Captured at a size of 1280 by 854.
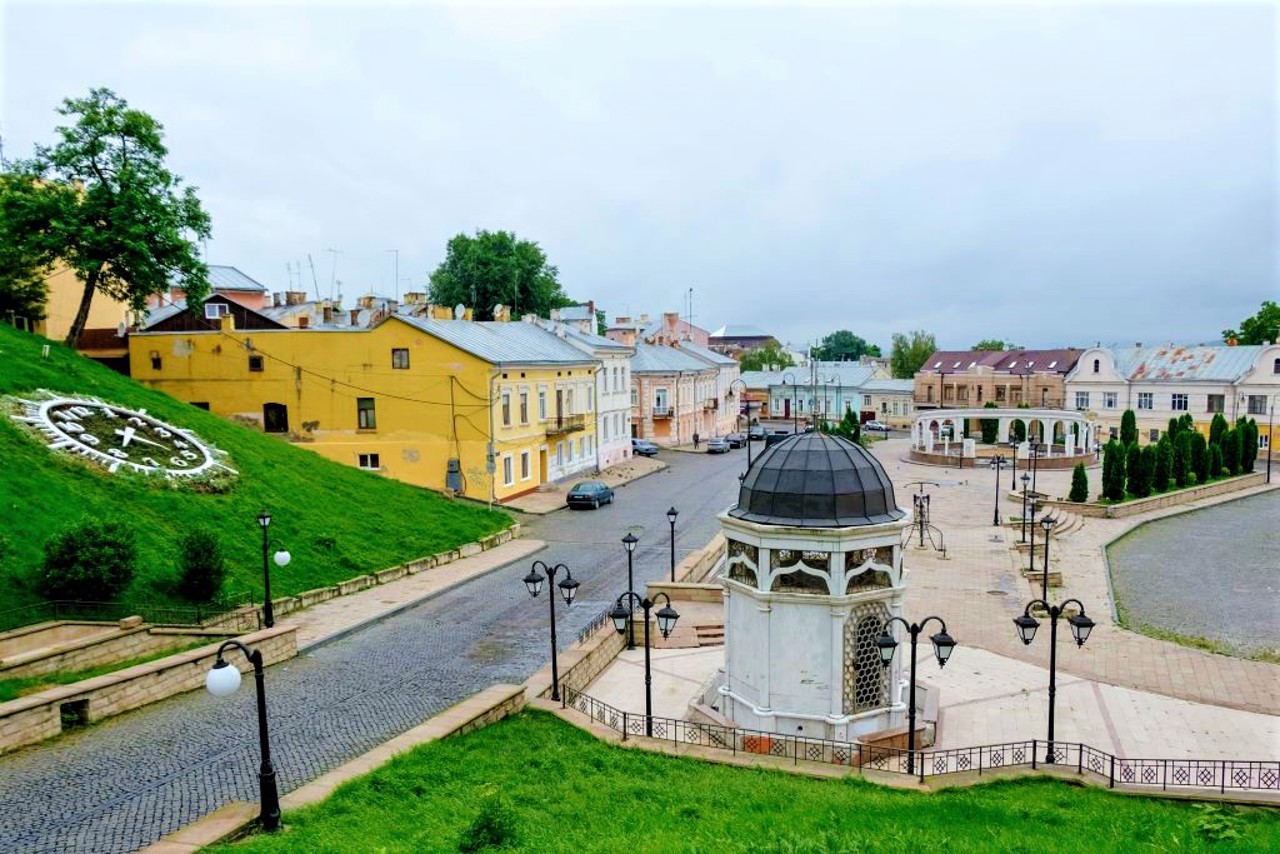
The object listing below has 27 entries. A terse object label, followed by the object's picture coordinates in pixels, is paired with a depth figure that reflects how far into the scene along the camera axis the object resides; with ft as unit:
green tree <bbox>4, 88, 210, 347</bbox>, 102.37
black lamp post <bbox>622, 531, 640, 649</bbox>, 58.27
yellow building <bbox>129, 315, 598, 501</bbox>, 123.44
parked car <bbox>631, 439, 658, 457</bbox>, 194.64
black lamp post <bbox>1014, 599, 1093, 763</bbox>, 44.34
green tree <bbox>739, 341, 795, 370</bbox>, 345.72
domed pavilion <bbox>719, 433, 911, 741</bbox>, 48.21
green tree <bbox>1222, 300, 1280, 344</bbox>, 235.40
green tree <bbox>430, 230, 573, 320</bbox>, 232.12
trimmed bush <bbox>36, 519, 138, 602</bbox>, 54.08
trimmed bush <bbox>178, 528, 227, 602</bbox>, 60.64
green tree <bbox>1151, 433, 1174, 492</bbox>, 142.31
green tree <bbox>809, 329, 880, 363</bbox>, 534.78
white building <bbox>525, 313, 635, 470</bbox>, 168.66
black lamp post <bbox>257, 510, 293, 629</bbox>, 59.98
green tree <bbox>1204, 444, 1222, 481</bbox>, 156.87
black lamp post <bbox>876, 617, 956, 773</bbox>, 42.45
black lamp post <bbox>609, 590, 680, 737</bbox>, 48.29
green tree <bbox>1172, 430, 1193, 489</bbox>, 148.66
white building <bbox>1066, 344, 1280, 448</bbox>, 193.06
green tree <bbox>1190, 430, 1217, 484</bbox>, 153.89
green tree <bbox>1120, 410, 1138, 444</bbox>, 175.01
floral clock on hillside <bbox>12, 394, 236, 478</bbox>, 73.97
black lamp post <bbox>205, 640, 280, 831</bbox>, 31.58
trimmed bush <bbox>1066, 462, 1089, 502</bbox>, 134.21
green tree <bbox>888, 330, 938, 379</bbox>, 334.03
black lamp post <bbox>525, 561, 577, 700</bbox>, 50.07
